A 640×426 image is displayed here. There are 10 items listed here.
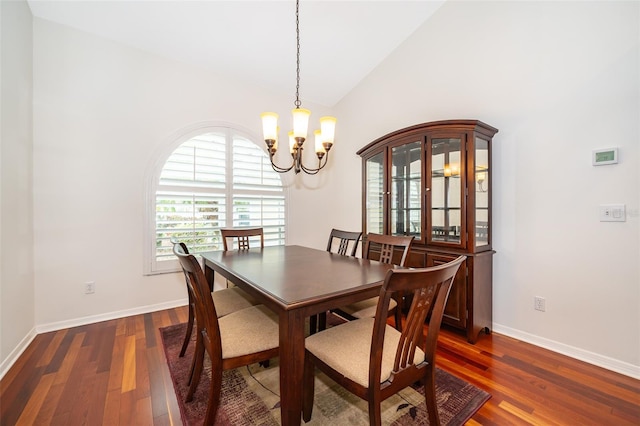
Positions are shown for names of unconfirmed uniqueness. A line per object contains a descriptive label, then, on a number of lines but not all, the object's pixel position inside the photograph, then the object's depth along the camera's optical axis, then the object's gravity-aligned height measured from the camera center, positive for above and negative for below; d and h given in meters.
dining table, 1.18 -0.38
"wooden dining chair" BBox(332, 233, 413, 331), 1.92 -0.64
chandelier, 1.96 +0.61
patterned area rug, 1.48 -1.12
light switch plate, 1.93 -0.01
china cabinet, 2.36 +0.10
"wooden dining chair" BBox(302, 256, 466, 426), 1.06 -0.66
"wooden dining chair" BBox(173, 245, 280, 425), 1.34 -0.67
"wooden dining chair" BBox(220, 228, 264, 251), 2.77 -0.22
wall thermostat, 1.94 +0.41
